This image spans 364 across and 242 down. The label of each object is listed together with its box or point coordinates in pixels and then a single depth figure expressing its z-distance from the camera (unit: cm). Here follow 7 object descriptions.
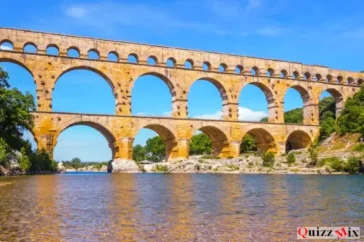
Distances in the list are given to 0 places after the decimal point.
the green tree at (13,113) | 3534
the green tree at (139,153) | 11731
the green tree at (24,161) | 3529
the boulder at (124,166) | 4447
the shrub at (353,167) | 3756
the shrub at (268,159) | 4194
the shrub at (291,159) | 4225
